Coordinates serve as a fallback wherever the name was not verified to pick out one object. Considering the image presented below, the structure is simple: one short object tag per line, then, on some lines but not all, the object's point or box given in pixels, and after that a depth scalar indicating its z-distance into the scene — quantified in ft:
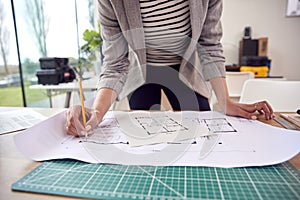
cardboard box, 8.38
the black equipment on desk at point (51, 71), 6.35
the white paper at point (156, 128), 1.60
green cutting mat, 0.96
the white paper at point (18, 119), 2.02
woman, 2.33
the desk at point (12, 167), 0.99
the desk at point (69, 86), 5.95
